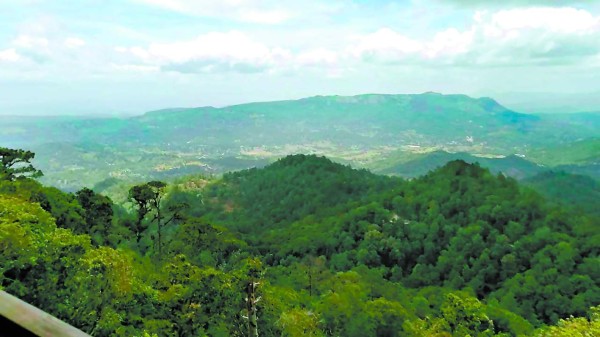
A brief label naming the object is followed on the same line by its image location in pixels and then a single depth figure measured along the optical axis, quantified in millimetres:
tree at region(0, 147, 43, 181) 43375
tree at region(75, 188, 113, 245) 42453
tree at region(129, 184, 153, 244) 45875
